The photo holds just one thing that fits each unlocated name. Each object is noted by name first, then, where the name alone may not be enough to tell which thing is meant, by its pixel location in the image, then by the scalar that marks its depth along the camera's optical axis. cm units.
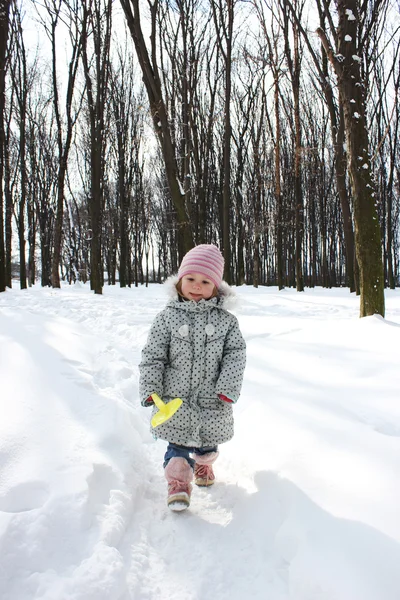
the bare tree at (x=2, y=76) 936
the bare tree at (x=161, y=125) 796
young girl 197
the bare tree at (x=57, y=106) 1366
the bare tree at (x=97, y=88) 1195
